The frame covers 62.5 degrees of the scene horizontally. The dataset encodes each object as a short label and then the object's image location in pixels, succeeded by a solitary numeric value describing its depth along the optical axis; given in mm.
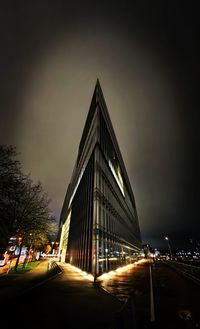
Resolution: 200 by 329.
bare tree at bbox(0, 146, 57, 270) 13172
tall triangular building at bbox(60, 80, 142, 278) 19922
